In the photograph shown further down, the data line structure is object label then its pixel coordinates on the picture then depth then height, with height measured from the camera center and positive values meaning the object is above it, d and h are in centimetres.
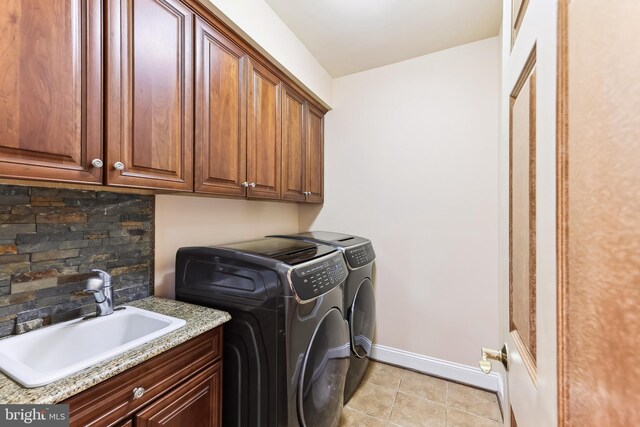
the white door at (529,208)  41 +1
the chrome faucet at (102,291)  113 -34
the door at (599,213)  26 +0
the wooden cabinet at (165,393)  76 -60
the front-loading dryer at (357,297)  180 -60
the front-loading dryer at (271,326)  112 -50
